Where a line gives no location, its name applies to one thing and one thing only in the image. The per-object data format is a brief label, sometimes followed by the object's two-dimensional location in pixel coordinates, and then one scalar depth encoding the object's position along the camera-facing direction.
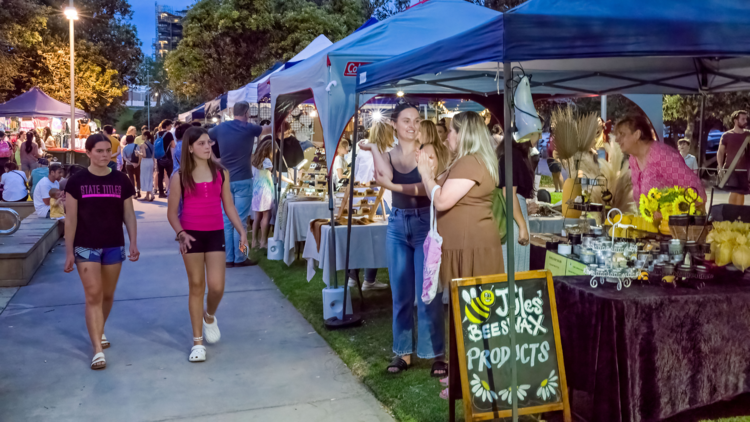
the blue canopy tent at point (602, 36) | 2.97
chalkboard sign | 3.37
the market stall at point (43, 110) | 21.09
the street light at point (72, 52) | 21.67
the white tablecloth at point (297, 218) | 7.80
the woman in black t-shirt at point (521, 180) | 5.23
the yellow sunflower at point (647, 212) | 4.18
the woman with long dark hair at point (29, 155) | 15.23
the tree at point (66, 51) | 25.05
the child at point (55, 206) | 10.34
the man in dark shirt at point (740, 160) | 9.77
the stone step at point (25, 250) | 7.46
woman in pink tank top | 4.80
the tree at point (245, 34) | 26.61
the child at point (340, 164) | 8.76
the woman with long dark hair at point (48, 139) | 22.84
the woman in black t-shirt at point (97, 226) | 4.64
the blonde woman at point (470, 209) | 3.78
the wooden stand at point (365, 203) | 6.50
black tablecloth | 3.28
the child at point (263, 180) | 9.04
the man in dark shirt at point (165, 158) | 15.12
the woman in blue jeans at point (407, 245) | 4.36
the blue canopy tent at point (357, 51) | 5.71
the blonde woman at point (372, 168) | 6.30
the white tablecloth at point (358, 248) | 6.11
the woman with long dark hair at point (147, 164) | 16.33
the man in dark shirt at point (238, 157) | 8.38
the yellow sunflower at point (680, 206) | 3.95
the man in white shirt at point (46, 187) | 10.12
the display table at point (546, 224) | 6.30
